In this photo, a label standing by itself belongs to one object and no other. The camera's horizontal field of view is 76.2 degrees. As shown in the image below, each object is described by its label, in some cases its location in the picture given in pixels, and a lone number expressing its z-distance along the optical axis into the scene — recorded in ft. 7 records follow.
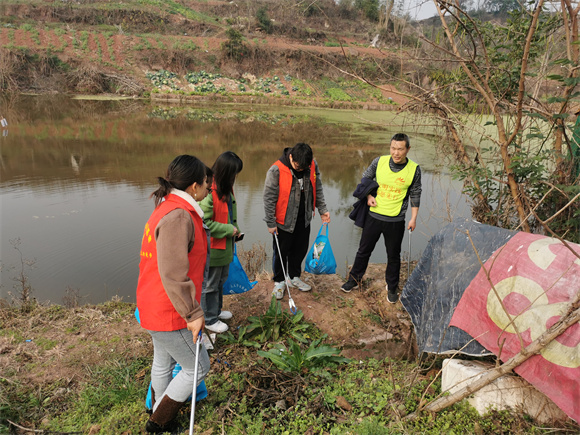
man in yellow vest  11.14
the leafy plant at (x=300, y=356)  8.43
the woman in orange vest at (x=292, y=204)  10.84
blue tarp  7.84
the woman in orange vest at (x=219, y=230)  8.91
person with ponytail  5.76
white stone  6.41
